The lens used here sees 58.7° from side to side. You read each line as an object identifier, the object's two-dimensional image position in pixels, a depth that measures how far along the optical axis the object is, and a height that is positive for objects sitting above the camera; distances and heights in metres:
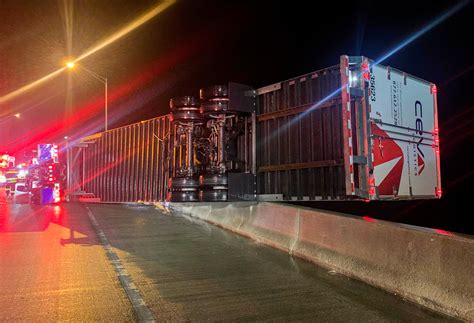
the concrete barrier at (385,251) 4.12 -0.85
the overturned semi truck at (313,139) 6.79 +0.89
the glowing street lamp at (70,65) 18.17 +5.31
